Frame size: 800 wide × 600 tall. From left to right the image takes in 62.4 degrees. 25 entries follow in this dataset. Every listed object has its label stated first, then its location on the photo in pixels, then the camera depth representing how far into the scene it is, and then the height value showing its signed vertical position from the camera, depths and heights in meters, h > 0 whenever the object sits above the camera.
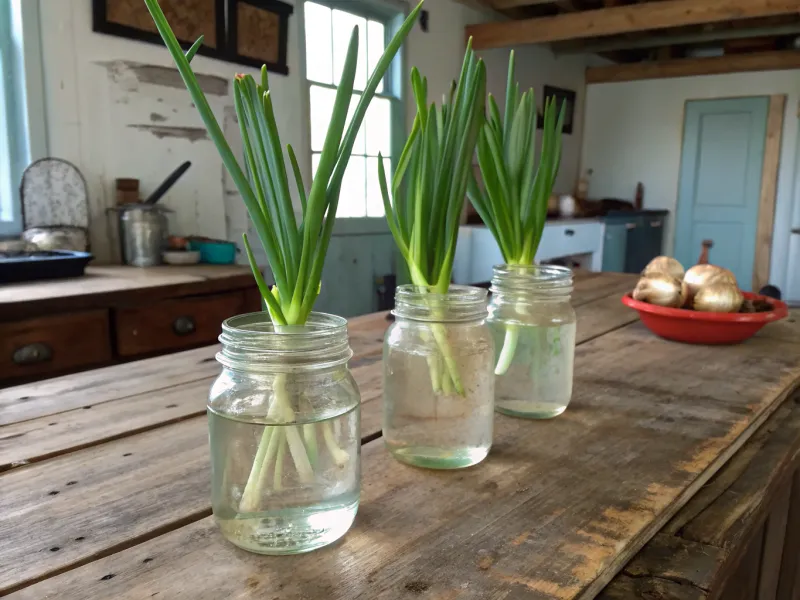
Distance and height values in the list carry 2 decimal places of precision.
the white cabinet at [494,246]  4.03 -0.26
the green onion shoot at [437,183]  0.66 +0.02
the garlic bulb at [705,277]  1.27 -0.13
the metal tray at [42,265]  1.91 -0.20
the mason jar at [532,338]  0.82 -0.16
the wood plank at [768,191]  5.42 +0.16
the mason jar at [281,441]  0.51 -0.19
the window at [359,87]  3.48 +0.64
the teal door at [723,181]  5.56 +0.24
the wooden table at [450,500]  0.49 -0.27
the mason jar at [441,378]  0.67 -0.18
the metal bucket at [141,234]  2.44 -0.13
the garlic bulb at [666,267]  1.36 -0.12
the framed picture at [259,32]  2.97 +0.78
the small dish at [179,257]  2.50 -0.21
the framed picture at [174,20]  2.47 +0.71
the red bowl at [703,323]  1.22 -0.21
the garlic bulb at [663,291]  1.29 -0.16
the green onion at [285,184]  0.54 +0.01
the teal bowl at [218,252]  2.57 -0.20
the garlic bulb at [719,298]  1.24 -0.17
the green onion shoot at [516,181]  0.86 +0.03
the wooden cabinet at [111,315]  1.69 -0.33
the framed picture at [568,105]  5.59 +0.89
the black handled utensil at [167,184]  2.54 +0.06
